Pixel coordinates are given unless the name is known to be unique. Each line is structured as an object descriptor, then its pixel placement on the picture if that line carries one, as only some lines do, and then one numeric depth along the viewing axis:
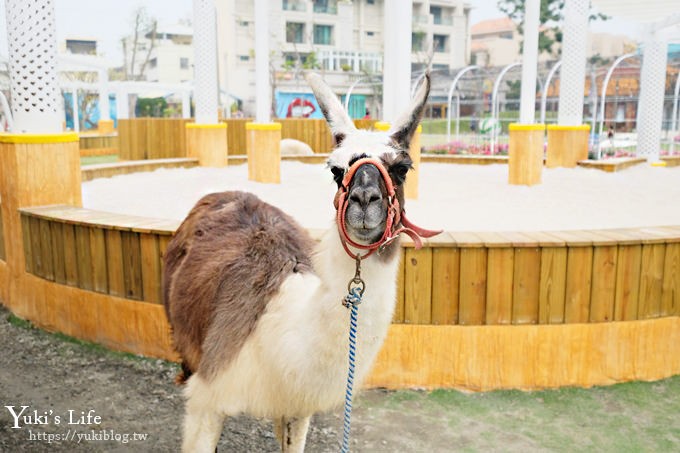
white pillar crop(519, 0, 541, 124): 10.12
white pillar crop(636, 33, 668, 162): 14.52
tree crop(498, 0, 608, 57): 39.03
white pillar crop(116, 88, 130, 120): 26.65
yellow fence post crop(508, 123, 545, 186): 9.79
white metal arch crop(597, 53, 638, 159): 17.93
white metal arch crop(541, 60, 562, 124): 18.57
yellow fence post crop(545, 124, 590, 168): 11.72
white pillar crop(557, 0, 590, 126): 11.12
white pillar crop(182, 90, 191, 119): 27.75
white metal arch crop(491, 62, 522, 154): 19.09
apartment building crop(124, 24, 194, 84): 55.72
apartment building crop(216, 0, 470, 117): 39.59
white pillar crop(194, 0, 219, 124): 12.29
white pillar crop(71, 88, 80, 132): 23.03
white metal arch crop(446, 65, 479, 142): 19.88
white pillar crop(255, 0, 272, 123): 10.81
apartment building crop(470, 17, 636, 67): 62.78
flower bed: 20.08
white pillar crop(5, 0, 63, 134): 5.73
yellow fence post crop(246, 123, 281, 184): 10.44
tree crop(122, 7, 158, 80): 49.10
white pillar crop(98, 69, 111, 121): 24.98
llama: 2.21
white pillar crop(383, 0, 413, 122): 7.71
